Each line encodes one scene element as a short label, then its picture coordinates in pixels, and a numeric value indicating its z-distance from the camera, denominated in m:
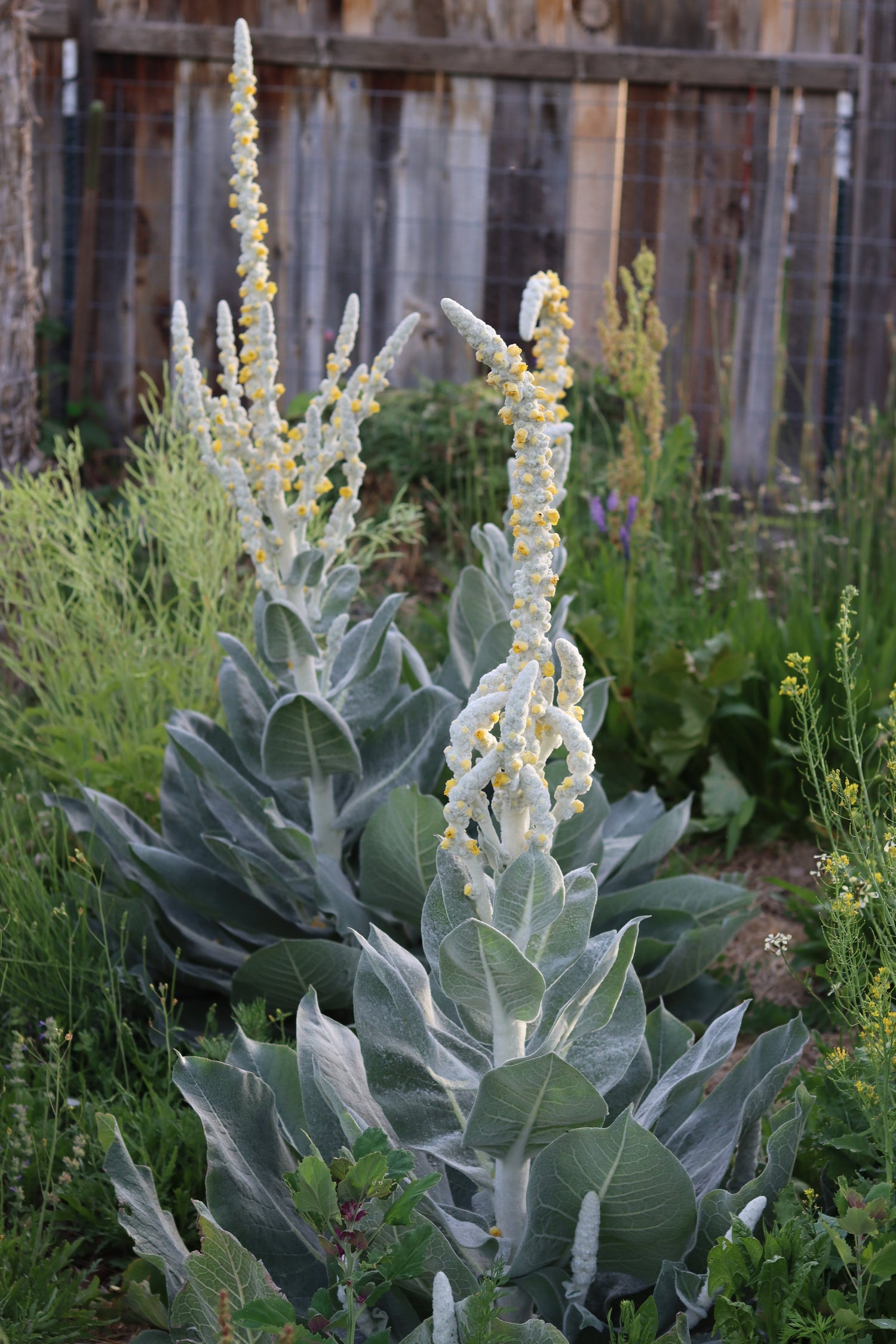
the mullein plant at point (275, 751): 5.99
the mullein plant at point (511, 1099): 3.59
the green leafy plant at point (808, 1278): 3.48
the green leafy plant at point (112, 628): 7.77
